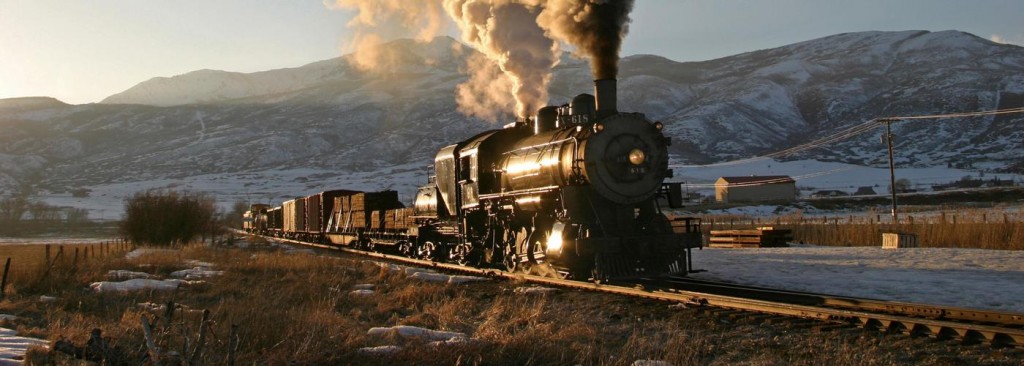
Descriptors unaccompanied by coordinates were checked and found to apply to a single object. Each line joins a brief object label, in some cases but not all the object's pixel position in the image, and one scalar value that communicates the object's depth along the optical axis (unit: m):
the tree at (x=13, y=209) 109.71
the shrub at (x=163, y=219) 41.50
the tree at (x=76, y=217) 104.81
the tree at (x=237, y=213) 96.06
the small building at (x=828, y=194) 102.16
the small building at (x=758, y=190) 96.50
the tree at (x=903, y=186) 100.79
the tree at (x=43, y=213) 111.29
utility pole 45.85
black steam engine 15.19
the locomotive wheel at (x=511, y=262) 17.48
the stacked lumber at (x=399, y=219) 25.88
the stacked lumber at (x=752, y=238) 29.70
